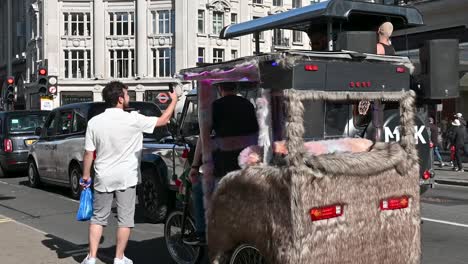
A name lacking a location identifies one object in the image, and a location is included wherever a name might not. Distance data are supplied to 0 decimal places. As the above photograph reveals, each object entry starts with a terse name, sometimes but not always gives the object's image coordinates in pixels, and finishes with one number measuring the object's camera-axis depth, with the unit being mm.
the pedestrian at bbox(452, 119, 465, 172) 18484
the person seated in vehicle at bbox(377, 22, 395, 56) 6785
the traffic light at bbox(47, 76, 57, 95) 22766
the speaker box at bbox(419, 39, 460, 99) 6234
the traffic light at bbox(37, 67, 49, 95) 22422
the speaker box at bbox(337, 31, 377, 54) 5220
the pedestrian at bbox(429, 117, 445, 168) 19078
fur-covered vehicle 4242
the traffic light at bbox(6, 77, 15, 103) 29805
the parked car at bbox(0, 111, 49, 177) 15688
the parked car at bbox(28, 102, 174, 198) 11391
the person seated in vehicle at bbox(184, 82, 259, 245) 5254
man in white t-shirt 5691
